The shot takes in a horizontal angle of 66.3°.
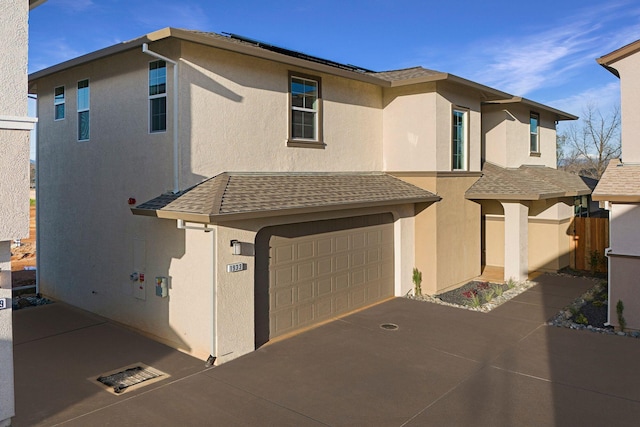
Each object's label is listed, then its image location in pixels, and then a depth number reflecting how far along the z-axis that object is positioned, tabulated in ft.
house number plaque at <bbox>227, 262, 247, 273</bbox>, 28.37
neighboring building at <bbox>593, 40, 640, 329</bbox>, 33.12
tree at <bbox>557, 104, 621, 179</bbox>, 114.62
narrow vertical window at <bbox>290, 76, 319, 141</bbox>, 37.07
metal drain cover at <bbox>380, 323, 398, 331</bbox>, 34.60
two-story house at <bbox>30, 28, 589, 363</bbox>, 29.48
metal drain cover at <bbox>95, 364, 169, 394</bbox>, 24.82
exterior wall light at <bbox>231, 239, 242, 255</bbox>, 28.53
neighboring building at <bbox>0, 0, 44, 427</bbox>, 18.93
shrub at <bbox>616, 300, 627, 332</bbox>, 33.45
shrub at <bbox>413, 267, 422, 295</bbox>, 44.65
